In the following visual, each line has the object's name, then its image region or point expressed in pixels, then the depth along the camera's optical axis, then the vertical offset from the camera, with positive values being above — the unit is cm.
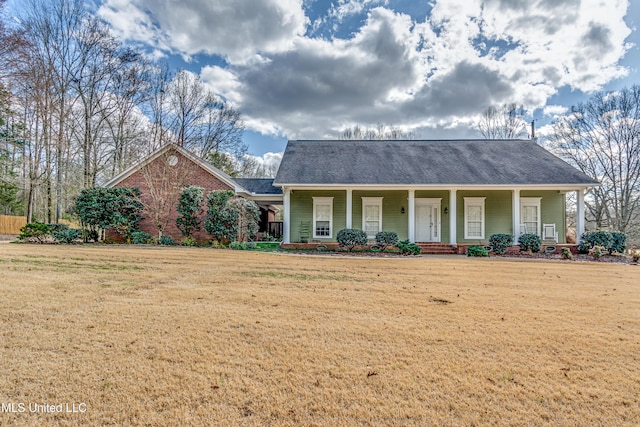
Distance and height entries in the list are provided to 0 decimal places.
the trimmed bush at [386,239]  1370 -53
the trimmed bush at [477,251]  1283 -98
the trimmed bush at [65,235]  1377 -44
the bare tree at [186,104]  2795 +1142
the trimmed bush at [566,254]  1263 -107
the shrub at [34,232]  1376 -29
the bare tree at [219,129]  3044 +1006
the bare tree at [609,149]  2225 +621
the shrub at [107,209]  1442 +80
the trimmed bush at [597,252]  1286 -100
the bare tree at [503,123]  2919 +1019
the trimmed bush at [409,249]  1322 -93
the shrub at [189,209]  1479 +85
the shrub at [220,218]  1423 +40
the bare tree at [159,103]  2540 +1070
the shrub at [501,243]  1335 -66
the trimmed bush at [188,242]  1422 -73
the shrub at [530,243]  1344 -65
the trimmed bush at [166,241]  1441 -69
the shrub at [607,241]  1332 -54
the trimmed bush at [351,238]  1362 -48
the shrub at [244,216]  1417 +50
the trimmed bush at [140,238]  1443 -56
